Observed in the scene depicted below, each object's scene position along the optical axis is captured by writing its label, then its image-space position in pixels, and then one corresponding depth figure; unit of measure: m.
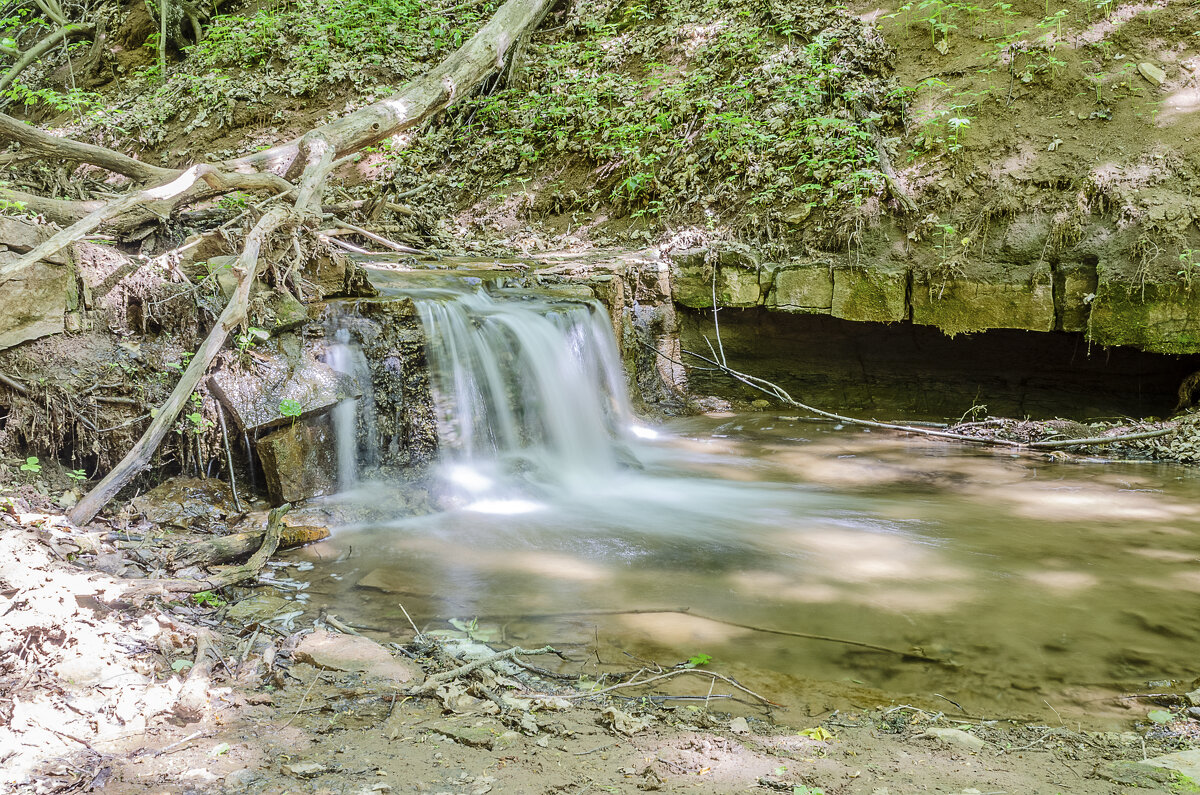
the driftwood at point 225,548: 3.88
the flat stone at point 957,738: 2.45
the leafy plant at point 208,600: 3.42
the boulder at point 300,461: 4.98
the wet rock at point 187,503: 4.53
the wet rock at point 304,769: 2.09
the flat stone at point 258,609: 3.35
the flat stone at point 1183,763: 2.17
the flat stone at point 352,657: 2.86
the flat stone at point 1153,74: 7.38
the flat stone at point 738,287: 7.73
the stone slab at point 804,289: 7.43
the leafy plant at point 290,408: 4.94
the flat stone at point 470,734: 2.34
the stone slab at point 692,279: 7.94
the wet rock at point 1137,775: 2.12
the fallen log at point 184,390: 4.12
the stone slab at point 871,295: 7.18
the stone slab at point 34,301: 4.40
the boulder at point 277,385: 4.90
